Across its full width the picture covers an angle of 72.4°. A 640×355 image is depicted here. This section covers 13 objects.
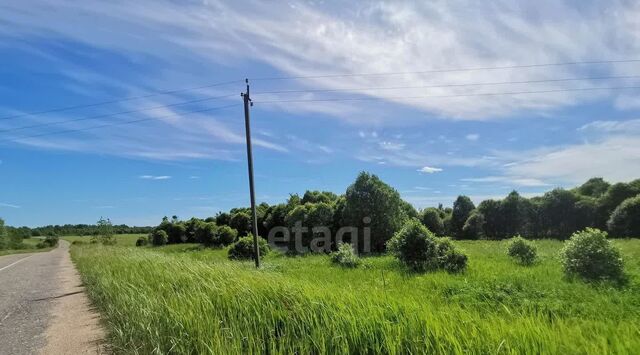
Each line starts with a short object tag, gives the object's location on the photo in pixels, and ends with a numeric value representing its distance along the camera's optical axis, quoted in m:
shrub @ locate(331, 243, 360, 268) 19.59
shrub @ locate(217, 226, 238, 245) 54.50
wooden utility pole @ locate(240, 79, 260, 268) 19.86
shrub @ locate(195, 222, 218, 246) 60.28
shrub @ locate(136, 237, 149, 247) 82.88
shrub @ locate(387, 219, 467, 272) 16.25
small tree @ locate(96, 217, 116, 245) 57.51
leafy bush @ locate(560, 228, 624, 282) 12.37
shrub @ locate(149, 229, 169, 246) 71.81
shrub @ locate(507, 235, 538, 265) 17.09
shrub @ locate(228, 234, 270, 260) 26.72
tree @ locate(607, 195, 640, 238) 33.78
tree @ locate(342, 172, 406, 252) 31.22
